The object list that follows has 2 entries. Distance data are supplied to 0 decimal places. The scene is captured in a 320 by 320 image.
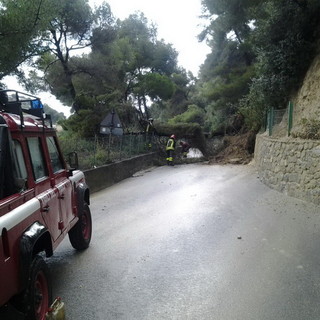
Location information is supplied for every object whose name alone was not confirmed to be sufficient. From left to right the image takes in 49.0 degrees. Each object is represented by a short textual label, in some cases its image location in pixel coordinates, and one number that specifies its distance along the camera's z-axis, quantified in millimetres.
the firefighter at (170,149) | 22375
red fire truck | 2834
